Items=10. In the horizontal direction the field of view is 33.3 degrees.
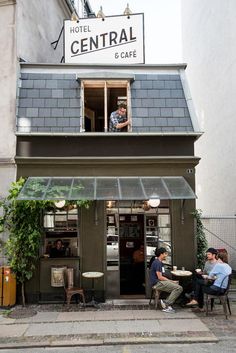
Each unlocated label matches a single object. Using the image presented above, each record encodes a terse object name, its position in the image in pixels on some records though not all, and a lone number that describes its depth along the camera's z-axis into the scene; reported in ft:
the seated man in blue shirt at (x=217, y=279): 33.04
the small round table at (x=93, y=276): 35.46
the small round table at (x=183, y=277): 36.01
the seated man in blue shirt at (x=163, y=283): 34.88
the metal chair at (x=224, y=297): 32.83
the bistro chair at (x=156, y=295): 35.40
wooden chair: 35.73
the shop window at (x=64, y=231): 38.81
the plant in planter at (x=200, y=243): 39.29
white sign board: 46.03
